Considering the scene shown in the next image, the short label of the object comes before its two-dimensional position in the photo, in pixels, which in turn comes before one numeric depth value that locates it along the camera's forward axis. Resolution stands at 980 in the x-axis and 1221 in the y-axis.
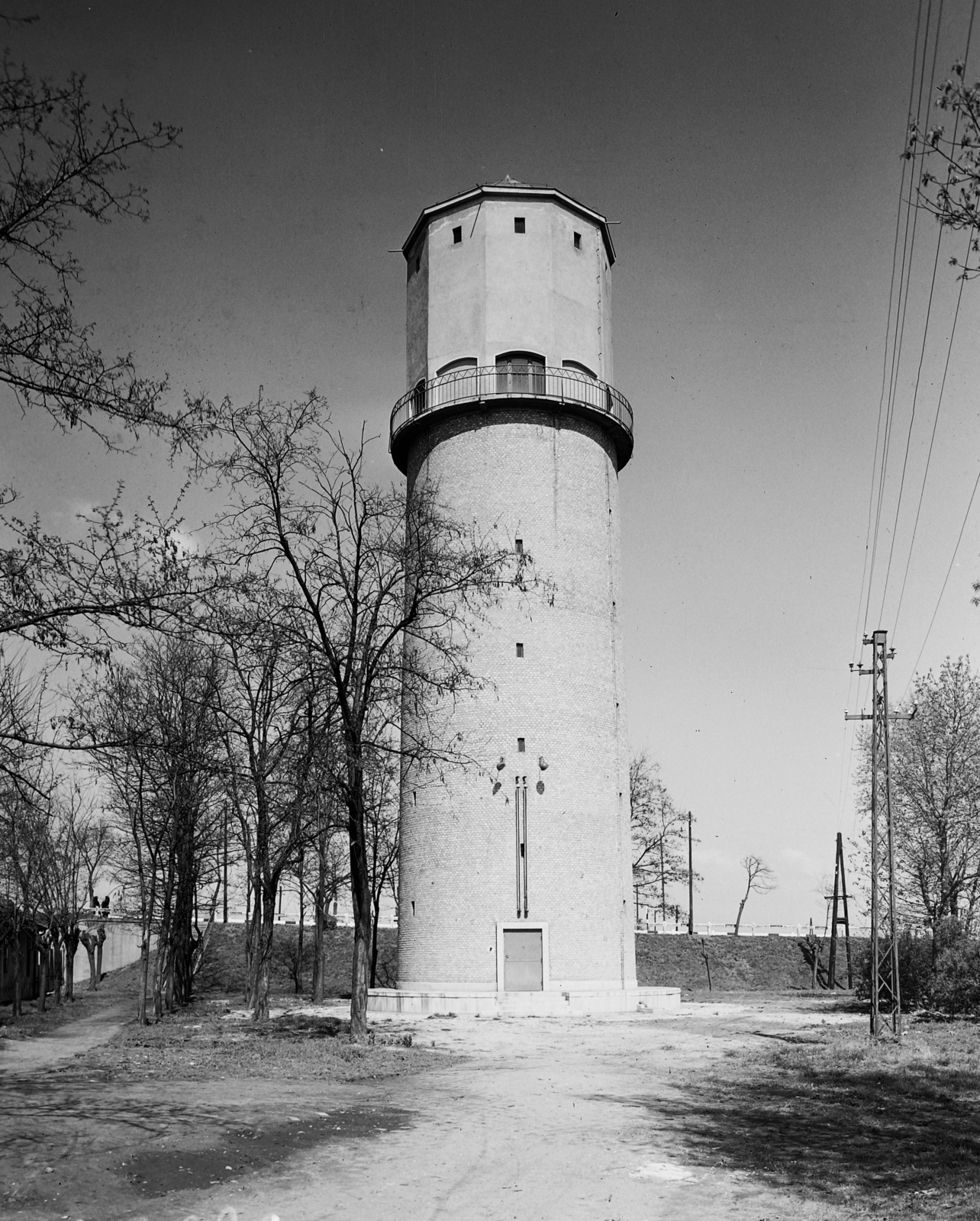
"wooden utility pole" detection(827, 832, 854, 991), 55.94
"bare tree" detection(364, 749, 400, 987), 41.31
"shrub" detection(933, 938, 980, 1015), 32.84
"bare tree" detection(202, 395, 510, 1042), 21.44
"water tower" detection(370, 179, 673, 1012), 35.63
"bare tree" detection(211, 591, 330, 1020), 22.05
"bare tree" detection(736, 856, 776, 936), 81.81
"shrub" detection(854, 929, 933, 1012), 36.22
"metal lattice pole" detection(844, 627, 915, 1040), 23.75
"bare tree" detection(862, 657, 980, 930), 42.12
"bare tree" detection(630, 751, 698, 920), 55.25
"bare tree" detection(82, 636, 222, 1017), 25.88
